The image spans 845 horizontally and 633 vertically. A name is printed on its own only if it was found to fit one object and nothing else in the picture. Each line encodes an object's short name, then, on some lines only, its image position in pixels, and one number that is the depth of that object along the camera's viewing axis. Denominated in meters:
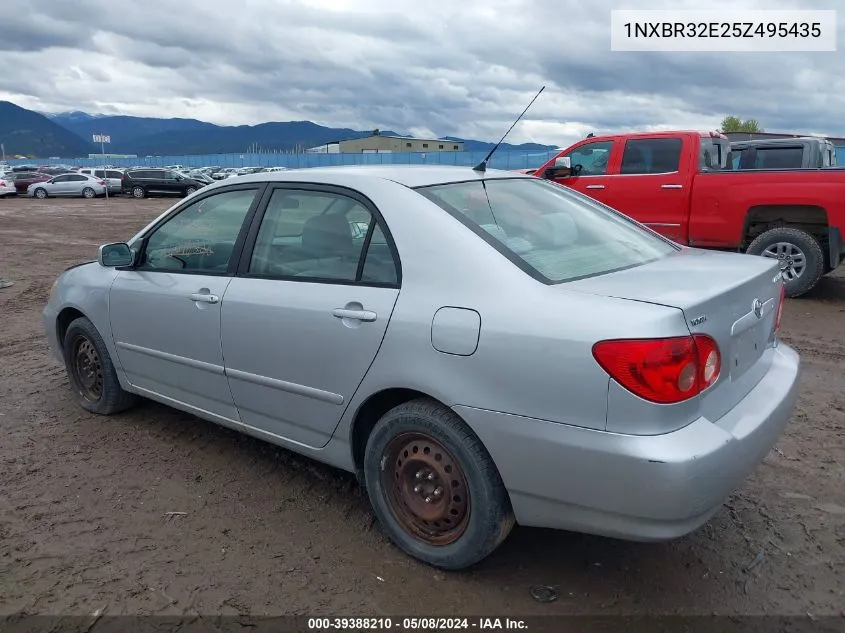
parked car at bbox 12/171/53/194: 35.13
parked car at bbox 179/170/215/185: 34.67
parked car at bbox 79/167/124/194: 34.00
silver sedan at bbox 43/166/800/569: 2.28
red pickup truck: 7.72
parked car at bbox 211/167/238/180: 41.21
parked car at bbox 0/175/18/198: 33.03
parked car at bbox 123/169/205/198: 32.73
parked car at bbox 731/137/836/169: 9.62
